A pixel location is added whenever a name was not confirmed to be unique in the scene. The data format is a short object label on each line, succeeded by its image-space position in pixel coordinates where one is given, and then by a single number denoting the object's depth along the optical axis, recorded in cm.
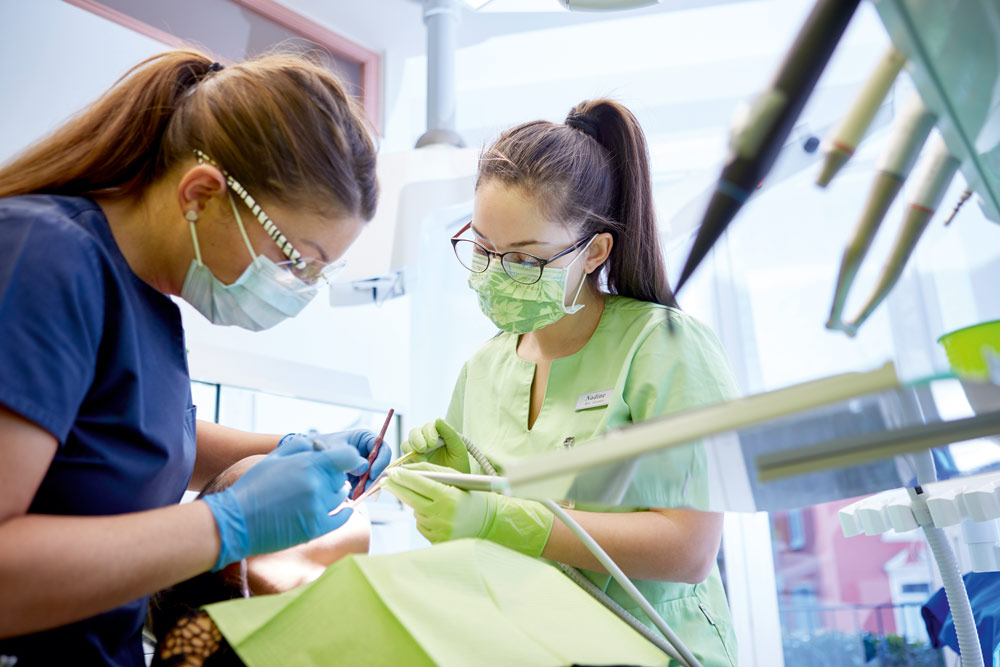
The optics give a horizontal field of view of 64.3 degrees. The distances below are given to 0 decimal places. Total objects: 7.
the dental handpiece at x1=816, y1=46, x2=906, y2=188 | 55
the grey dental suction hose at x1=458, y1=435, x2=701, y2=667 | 108
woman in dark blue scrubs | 85
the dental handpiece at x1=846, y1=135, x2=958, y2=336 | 62
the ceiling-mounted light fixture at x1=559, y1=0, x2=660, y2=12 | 196
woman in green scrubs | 129
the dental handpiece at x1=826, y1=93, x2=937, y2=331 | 58
